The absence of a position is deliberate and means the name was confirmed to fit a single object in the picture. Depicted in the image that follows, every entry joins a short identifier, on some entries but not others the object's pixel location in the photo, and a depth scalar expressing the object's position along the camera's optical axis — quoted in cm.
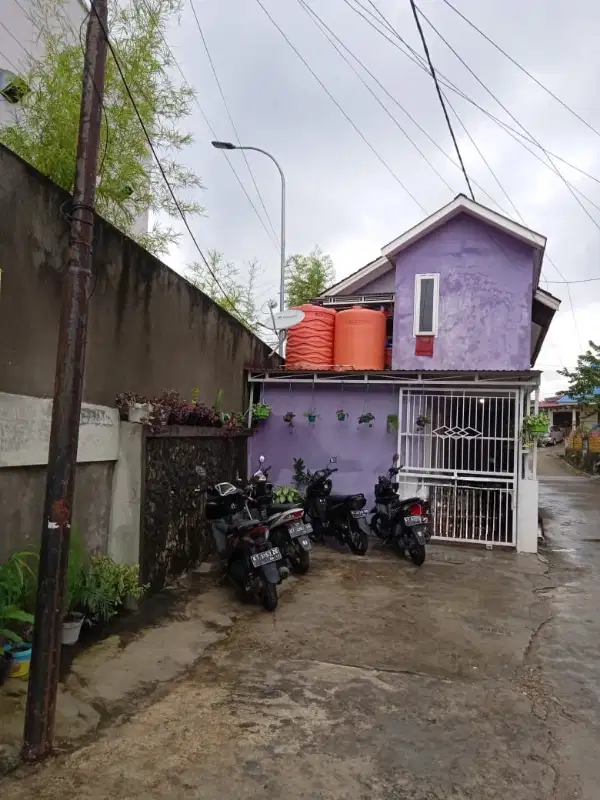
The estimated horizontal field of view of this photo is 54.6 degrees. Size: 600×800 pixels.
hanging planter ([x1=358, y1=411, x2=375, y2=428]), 892
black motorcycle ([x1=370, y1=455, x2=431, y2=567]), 723
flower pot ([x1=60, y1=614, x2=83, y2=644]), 401
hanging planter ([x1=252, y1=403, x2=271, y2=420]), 904
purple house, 850
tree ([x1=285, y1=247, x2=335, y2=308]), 1939
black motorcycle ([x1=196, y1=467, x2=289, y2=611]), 517
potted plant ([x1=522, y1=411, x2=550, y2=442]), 795
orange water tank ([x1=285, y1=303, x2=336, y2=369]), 995
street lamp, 1048
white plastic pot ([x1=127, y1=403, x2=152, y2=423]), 518
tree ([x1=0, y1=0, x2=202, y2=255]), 567
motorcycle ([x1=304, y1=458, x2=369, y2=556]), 778
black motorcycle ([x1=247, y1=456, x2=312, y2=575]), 591
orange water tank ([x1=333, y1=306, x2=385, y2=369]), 990
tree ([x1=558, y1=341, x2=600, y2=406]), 2270
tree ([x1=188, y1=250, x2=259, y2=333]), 1562
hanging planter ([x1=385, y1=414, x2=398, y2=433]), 888
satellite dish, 906
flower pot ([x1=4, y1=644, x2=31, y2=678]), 355
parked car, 3872
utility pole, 277
